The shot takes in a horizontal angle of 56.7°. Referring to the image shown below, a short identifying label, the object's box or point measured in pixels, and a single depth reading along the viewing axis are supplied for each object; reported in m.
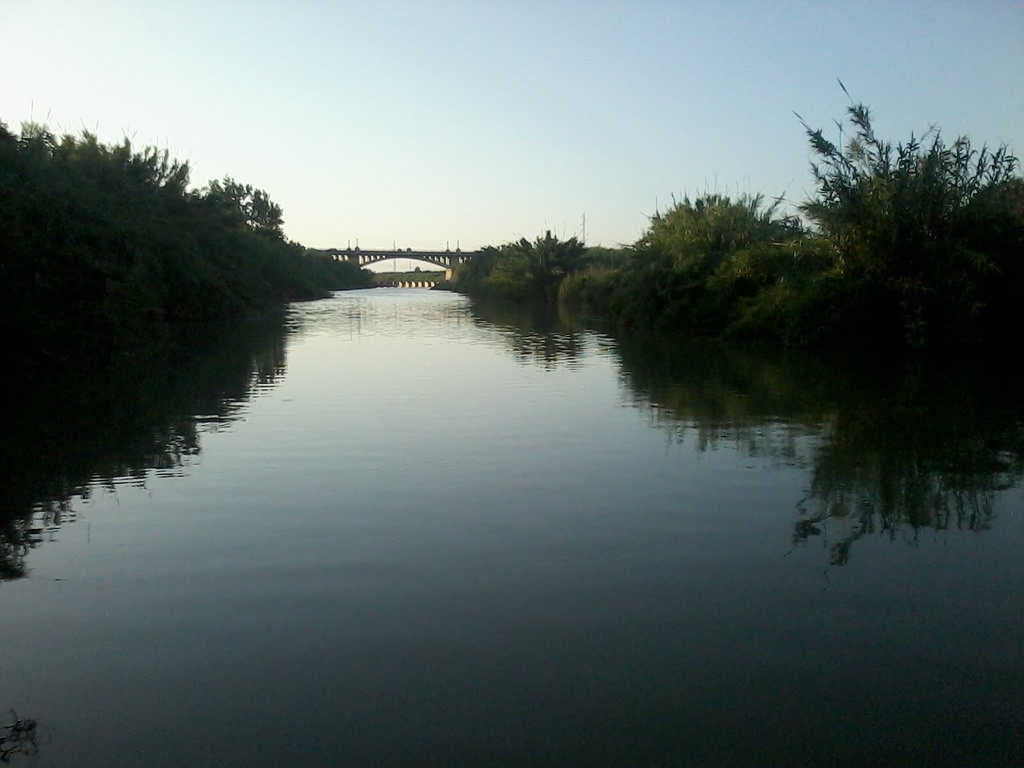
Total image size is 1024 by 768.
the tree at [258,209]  98.29
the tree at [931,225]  25.48
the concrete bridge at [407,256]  164.00
